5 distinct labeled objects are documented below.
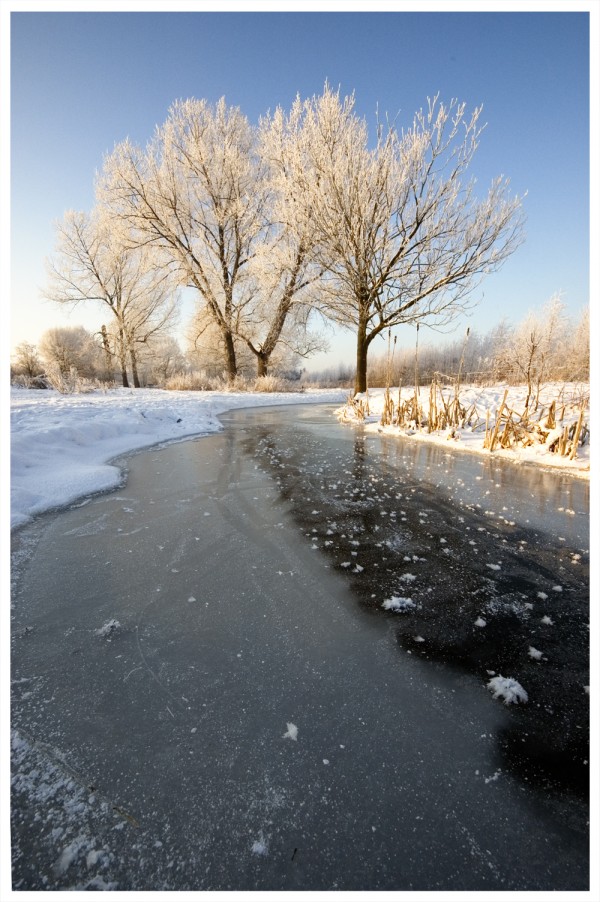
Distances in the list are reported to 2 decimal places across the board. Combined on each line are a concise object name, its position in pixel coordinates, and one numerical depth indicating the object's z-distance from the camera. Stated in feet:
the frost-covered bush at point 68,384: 41.08
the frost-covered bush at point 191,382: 58.23
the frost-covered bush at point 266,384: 58.08
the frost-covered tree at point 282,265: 38.78
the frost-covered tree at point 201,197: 49.42
